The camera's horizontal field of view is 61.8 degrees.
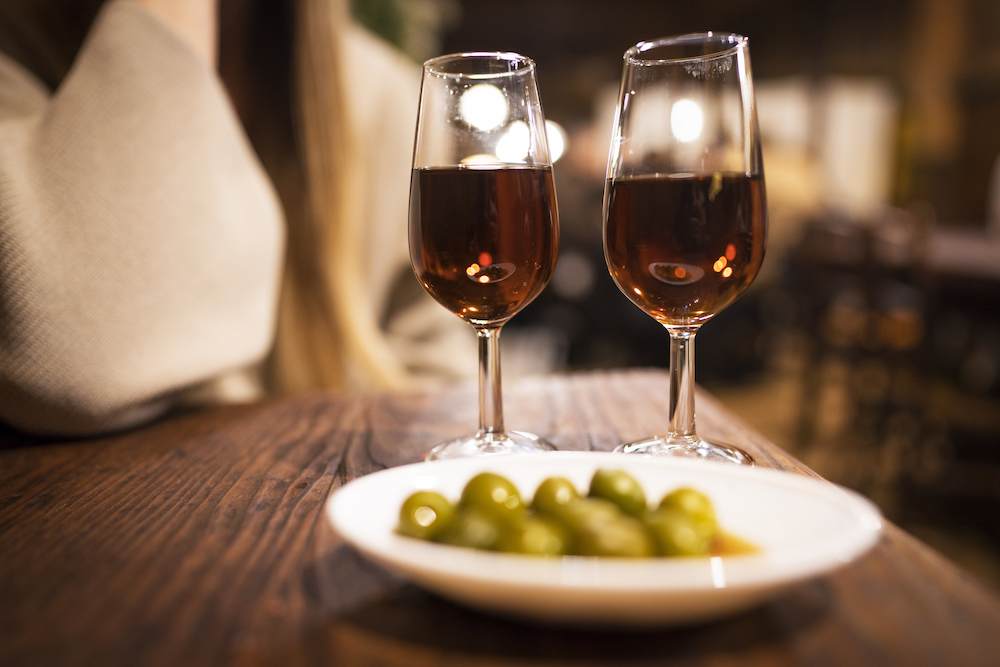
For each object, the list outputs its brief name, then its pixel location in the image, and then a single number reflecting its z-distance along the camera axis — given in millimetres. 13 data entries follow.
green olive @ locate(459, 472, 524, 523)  427
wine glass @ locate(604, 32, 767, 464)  640
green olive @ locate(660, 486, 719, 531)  412
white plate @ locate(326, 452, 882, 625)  321
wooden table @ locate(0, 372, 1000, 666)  342
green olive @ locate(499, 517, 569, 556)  382
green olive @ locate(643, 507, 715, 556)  378
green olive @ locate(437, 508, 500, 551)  389
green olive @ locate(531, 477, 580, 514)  436
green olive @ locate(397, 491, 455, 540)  422
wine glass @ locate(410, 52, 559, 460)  648
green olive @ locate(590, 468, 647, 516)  435
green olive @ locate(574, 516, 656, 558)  376
